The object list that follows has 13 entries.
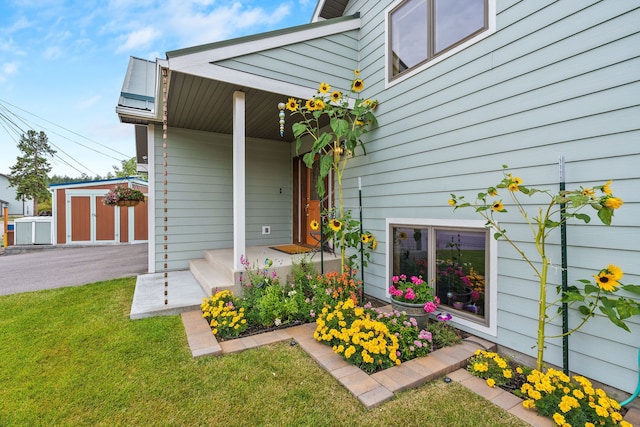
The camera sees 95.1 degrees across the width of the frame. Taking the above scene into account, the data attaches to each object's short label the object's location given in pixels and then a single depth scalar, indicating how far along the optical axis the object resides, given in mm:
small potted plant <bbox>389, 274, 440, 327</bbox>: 2812
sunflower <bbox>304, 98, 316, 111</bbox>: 3545
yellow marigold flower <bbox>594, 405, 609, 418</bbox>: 1603
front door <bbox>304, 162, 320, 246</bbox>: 5578
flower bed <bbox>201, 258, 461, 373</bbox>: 2398
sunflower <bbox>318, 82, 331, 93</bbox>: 3563
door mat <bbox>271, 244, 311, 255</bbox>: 5074
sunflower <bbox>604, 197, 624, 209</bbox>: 1655
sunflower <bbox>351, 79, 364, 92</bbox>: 3625
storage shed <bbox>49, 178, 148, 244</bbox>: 10805
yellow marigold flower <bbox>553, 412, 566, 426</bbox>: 1653
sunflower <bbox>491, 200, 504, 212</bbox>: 2195
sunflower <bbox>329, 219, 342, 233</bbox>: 3561
